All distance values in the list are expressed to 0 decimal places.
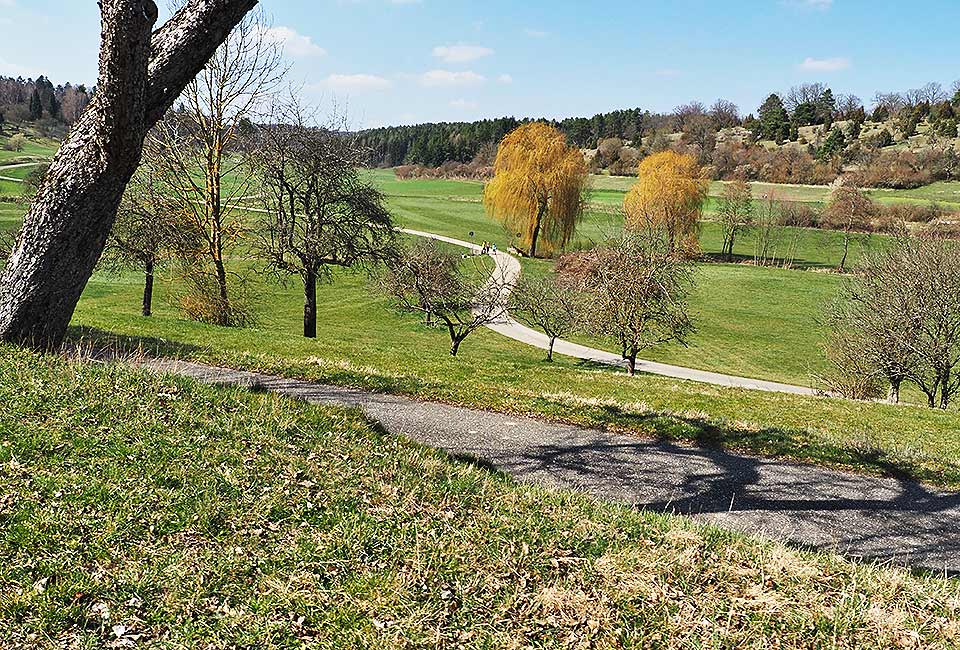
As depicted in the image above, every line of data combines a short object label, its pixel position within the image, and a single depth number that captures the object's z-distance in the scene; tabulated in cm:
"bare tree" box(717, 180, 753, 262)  7300
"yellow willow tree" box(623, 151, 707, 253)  5856
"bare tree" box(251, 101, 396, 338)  2264
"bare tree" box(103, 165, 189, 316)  2156
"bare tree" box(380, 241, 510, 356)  3192
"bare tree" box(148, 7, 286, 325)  2009
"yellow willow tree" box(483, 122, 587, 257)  5750
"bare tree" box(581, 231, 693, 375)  3073
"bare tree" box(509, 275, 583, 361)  3462
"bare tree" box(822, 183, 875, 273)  7619
